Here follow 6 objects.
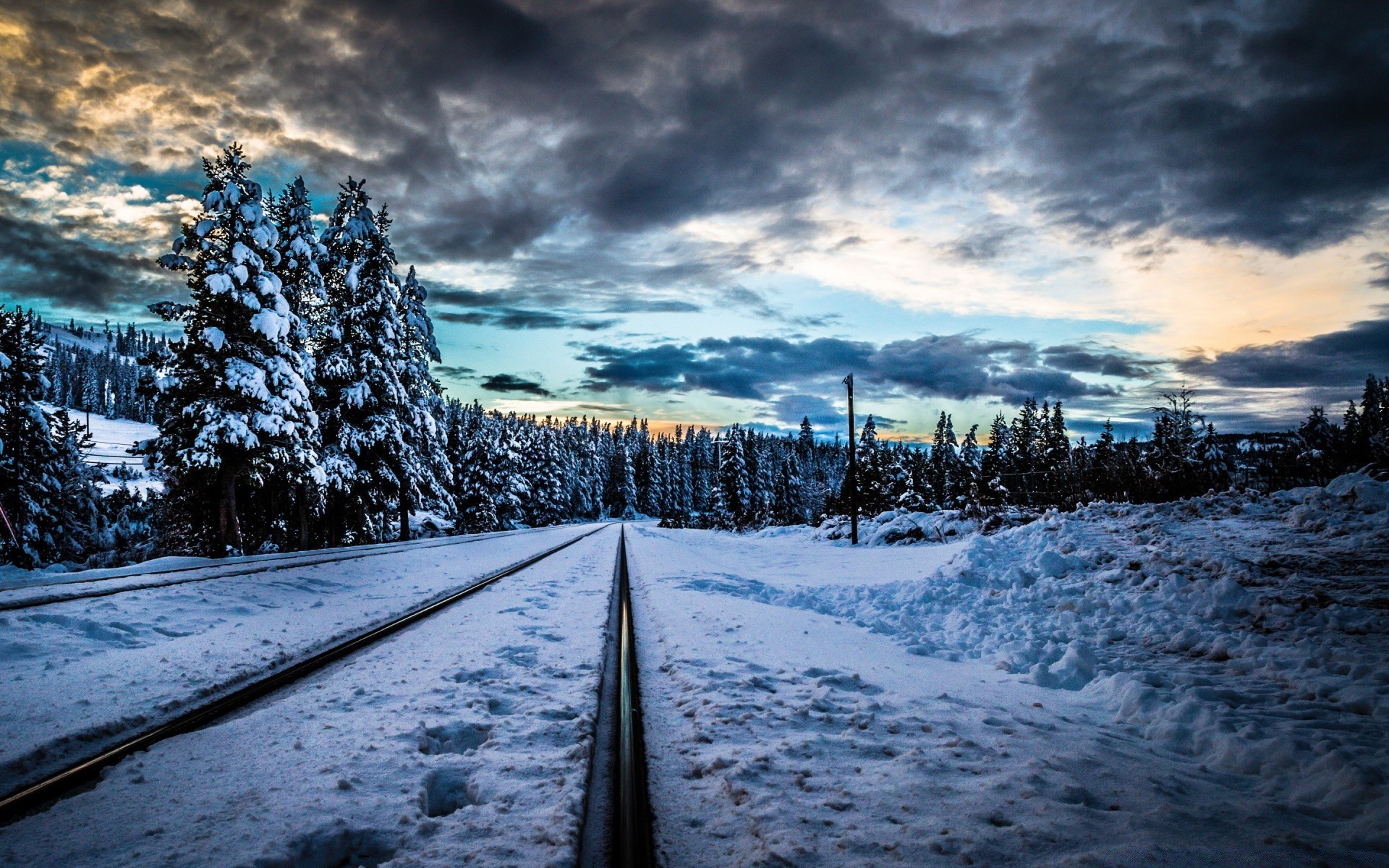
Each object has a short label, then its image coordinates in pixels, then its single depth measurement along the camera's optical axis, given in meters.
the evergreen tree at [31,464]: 20.17
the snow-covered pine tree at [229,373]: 16.80
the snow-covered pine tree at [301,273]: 20.80
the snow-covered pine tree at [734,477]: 72.19
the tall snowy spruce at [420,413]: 25.00
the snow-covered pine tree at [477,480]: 50.31
